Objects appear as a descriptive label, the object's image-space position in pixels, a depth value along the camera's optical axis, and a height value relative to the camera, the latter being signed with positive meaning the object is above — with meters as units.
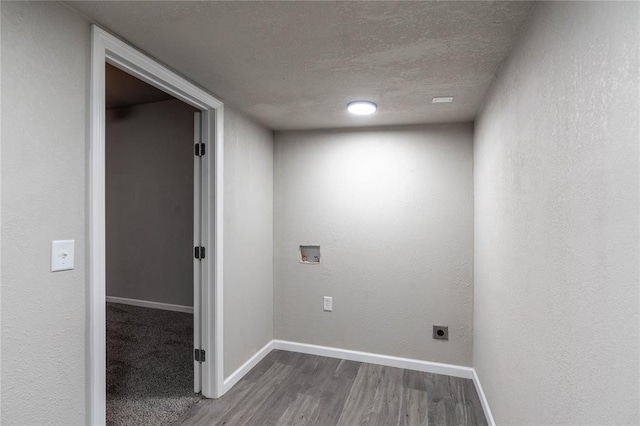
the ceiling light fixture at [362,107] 2.34 +0.78
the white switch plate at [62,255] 1.27 -0.15
